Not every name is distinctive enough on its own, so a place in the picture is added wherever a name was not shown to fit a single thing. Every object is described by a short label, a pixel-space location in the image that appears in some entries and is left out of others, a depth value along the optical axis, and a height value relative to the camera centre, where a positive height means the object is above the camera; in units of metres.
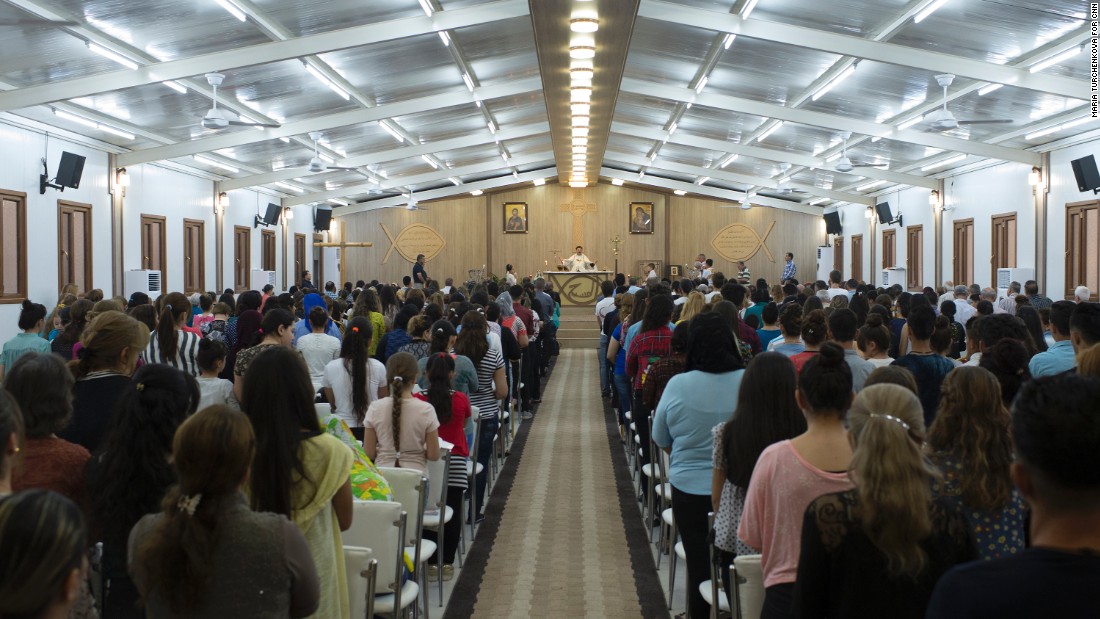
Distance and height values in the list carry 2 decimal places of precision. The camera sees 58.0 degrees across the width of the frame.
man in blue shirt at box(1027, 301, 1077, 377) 5.10 -0.39
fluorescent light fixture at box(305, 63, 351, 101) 12.45 +2.64
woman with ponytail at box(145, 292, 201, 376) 6.10 -0.40
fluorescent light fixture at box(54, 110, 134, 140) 12.71 +2.11
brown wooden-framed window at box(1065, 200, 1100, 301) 13.65 +0.44
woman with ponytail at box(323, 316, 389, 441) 5.87 -0.61
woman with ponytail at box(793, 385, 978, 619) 2.24 -0.60
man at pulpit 24.44 +0.40
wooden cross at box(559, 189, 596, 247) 29.44 +2.05
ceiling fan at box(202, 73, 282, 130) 11.20 +1.84
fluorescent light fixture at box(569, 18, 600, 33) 9.76 +2.53
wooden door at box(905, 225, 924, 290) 21.09 +0.44
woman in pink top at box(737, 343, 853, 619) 2.86 -0.57
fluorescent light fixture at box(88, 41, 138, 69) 10.13 +2.38
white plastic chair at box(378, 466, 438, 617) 4.34 -0.95
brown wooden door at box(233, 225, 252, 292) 21.31 +0.51
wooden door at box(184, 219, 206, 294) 18.39 +0.46
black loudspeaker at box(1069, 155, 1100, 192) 13.32 +1.40
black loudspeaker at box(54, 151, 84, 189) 13.11 +1.48
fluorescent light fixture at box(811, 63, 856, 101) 12.45 +2.60
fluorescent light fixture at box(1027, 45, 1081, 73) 10.22 +2.35
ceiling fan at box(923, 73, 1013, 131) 11.55 +1.88
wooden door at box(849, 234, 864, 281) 25.83 +0.54
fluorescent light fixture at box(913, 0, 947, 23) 9.32 +2.57
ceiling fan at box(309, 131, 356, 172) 16.56 +2.01
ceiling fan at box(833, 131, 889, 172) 14.99 +1.73
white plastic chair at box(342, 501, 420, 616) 3.75 -1.00
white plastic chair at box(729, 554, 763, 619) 3.19 -0.98
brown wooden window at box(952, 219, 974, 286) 18.39 +0.46
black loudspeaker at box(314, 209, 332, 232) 27.11 +1.67
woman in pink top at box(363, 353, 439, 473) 5.05 -0.76
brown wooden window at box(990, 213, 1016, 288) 16.42 +0.60
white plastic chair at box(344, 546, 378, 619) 3.33 -1.00
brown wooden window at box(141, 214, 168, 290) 16.36 +0.58
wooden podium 23.73 -0.19
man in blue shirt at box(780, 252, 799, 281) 24.45 +0.27
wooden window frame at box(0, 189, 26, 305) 12.38 +0.47
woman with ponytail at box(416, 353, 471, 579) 5.65 -0.78
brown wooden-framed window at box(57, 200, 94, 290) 13.47 +0.50
